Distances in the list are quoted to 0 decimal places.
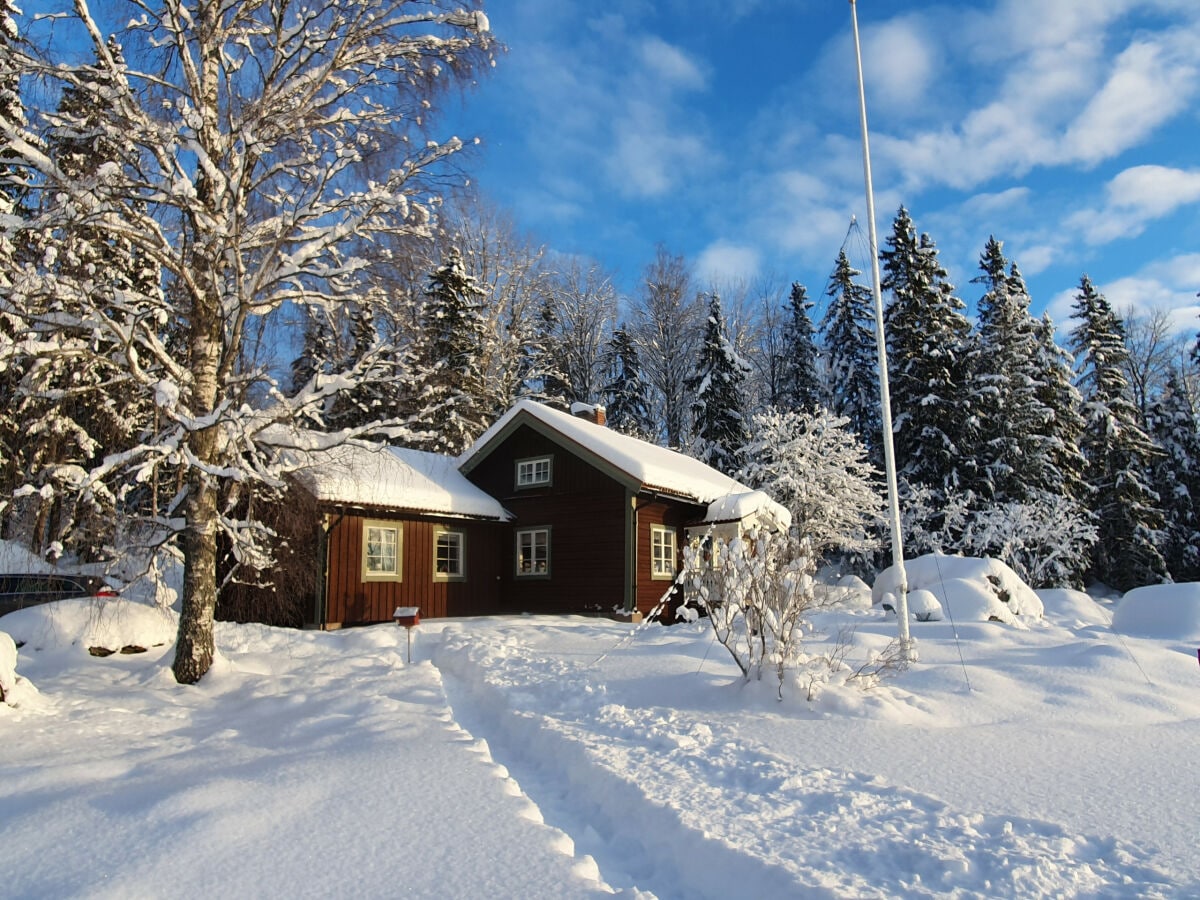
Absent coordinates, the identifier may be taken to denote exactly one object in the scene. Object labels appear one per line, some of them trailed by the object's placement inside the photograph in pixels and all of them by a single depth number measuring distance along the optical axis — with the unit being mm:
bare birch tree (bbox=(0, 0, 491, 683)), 7852
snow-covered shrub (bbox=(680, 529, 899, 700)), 7586
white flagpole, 9360
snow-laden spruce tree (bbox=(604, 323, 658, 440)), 35500
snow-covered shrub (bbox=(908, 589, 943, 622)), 15773
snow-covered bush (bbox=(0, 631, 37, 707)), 7348
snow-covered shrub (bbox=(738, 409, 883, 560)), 26172
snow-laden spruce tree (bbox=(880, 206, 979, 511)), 28625
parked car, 8586
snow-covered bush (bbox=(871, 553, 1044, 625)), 16000
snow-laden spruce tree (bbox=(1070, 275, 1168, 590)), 30641
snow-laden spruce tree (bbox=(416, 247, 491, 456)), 24172
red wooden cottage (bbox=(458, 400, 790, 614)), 17734
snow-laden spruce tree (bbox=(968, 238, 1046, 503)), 28391
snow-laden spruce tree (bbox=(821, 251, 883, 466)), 32219
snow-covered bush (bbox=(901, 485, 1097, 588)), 26031
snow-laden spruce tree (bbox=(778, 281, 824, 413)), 34688
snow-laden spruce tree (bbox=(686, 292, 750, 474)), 32125
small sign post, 10570
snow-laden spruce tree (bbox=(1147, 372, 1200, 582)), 32875
